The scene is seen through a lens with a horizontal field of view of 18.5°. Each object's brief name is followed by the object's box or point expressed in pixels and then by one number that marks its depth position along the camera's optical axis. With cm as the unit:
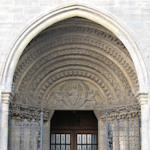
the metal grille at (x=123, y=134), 1191
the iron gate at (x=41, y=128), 1197
